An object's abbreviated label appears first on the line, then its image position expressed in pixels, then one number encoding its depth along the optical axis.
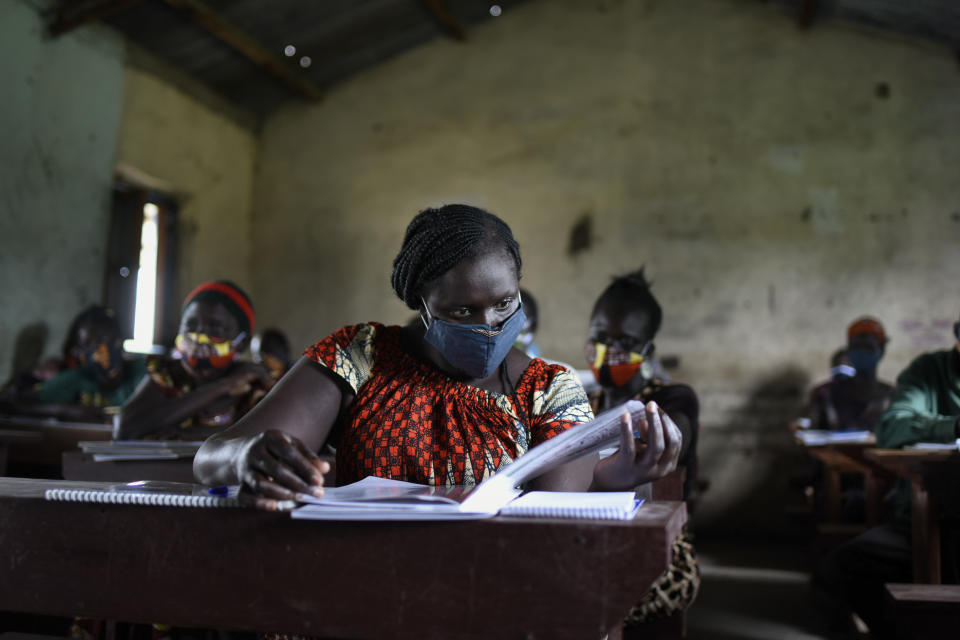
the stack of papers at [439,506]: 0.86
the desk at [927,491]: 2.34
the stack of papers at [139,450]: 1.94
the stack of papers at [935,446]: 2.50
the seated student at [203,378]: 2.83
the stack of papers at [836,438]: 3.52
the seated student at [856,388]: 5.14
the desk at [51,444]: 2.90
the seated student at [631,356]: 2.61
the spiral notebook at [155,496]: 0.94
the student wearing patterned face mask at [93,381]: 4.71
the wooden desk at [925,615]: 1.63
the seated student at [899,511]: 2.75
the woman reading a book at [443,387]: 1.37
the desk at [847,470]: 3.47
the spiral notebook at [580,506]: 0.85
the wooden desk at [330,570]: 0.83
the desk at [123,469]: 1.96
